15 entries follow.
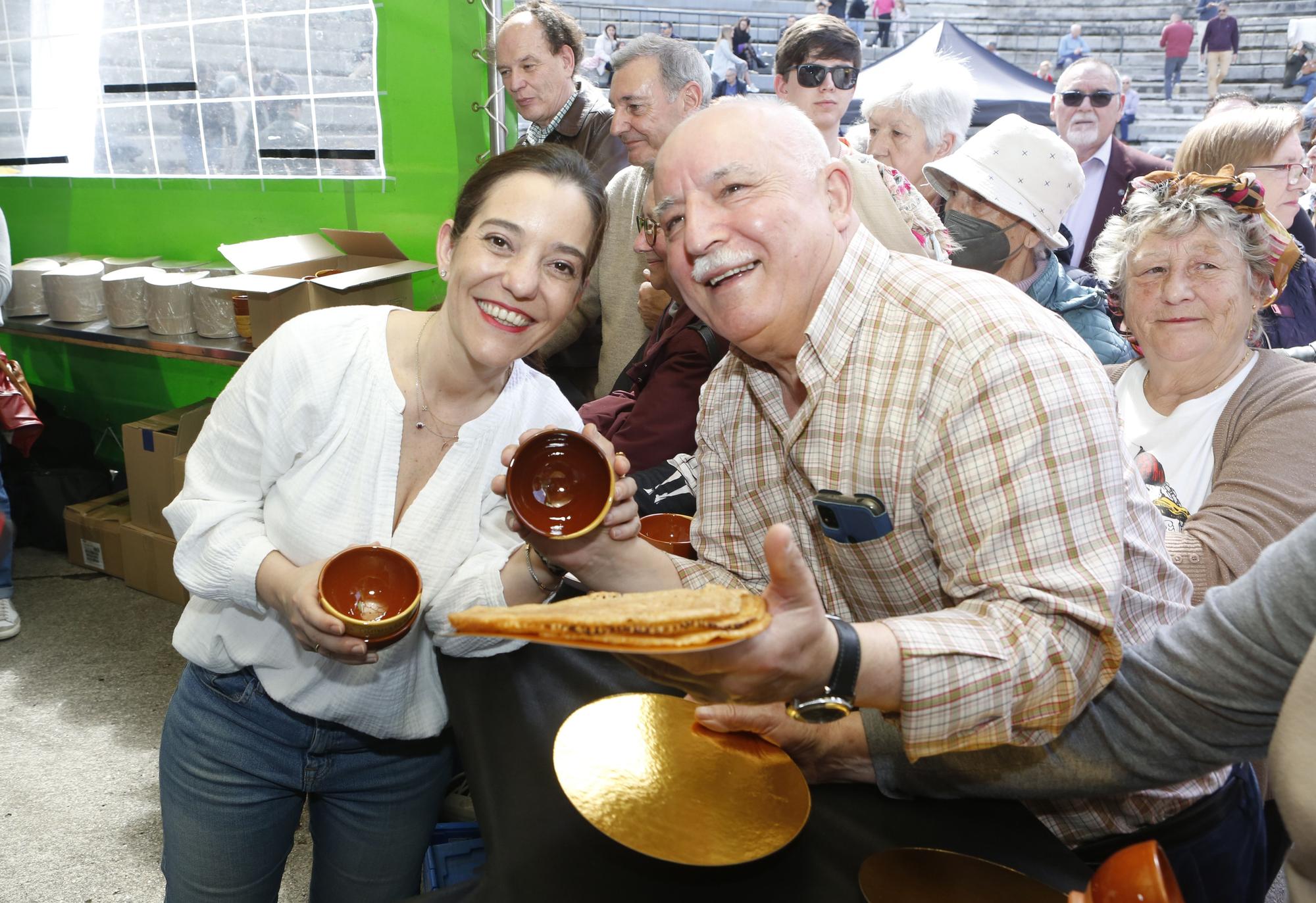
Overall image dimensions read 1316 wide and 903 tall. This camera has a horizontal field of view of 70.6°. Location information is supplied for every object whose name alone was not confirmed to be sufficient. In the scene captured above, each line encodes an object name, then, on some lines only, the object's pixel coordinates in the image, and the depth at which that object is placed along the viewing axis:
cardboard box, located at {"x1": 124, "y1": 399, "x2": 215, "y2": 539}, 3.99
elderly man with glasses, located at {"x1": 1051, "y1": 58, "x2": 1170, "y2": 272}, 4.18
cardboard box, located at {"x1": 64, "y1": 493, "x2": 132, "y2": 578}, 4.32
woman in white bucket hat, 2.97
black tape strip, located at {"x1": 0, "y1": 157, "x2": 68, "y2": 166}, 5.25
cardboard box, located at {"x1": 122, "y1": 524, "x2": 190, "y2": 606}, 4.07
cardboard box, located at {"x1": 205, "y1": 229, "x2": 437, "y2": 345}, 3.56
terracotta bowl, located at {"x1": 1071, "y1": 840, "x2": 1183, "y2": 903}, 0.70
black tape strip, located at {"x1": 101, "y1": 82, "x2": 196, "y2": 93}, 4.57
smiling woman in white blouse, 1.51
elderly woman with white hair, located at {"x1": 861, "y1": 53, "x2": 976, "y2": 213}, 3.68
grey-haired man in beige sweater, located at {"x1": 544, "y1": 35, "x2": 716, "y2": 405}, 3.24
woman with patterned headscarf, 1.95
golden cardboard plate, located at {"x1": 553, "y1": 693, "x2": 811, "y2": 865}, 1.01
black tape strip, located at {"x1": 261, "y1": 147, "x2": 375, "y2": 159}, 4.15
